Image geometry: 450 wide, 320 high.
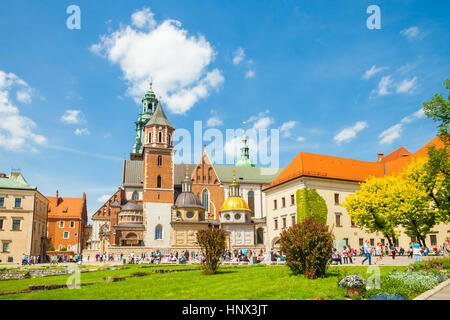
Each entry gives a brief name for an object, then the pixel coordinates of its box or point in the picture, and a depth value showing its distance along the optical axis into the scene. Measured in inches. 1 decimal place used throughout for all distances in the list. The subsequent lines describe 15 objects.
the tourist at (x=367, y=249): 954.1
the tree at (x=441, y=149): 1025.5
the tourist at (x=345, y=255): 1086.4
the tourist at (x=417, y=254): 963.2
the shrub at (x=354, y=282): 498.3
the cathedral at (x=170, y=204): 2401.6
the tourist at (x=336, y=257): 977.6
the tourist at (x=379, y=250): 1178.9
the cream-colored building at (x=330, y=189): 1753.2
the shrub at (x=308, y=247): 668.1
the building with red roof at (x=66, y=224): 2901.1
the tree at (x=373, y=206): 1439.5
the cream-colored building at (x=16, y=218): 1958.7
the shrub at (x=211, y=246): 808.3
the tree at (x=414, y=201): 1341.0
